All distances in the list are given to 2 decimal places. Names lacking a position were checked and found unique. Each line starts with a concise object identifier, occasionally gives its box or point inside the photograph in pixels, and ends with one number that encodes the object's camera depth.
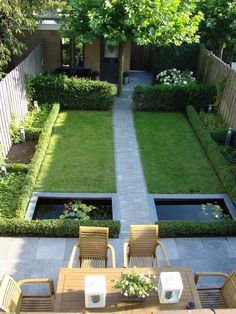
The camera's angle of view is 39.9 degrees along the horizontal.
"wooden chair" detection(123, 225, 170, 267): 6.18
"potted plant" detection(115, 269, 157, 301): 4.72
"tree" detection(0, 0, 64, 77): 12.02
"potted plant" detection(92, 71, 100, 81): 17.93
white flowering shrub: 15.92
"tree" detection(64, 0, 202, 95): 12.95
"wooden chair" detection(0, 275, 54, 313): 4.68
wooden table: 4.76
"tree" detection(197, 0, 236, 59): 15.43
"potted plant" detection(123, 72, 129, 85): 18.22
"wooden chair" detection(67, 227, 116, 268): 6.04
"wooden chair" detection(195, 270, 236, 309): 5.31
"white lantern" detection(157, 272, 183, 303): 4.69
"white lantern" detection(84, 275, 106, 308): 4.54
